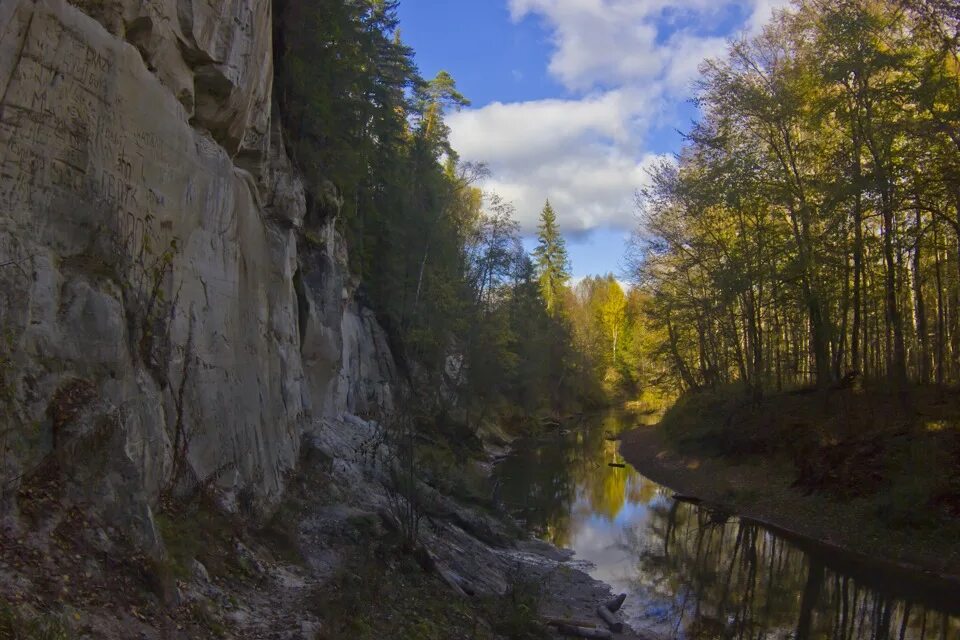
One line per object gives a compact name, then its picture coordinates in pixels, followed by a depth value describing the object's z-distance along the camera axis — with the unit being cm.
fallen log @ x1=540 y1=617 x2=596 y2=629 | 1114
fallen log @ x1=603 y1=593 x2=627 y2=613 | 1273
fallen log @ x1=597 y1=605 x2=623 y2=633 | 1173
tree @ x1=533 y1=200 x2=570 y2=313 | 6225
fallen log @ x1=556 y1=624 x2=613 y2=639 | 1100
